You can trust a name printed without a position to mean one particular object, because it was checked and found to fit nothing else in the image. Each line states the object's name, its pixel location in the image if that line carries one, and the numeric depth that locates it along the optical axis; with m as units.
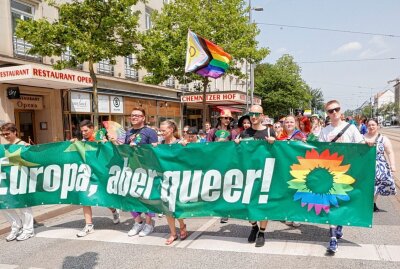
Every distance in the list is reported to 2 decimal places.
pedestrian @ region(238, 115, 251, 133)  5.98
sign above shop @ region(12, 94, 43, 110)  14.22
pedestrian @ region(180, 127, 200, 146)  7.67
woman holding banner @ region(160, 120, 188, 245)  4.99
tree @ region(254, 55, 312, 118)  40.69
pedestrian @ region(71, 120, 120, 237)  5.45
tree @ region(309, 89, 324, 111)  86.58
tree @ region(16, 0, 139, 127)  9.87
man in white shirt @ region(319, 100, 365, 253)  4.54
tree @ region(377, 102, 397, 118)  105.84
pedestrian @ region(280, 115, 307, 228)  5.33
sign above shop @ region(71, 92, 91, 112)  16.77
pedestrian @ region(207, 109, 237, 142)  6.49
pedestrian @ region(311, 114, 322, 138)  9.39
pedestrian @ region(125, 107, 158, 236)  5.27
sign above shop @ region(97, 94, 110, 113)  18.23
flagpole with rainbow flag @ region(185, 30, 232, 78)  7.96
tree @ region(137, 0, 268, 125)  15.10
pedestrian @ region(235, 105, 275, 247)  4.67
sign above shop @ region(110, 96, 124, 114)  19.31
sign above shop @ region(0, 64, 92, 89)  12.22
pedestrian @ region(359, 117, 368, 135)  14.44
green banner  4.44
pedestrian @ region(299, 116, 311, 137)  8.33
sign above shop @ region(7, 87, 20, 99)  13.43
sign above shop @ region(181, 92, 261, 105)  27.09
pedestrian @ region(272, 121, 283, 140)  8.53
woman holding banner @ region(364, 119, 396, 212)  5.90
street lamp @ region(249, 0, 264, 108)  23.27
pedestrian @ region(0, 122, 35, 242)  5.39
